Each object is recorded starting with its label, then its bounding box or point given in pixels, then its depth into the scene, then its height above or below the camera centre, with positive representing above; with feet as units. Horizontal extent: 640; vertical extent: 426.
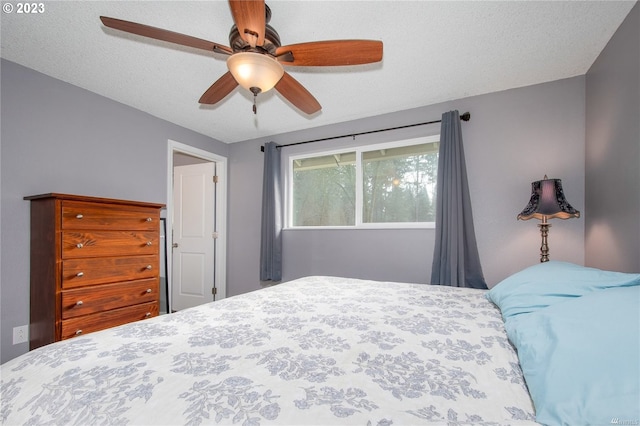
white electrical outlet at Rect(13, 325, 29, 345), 7.03 -3.09
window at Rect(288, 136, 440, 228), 10.02 +0.99
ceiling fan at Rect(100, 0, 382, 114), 4.42 +2.75
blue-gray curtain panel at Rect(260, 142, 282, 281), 11.98 -0.38
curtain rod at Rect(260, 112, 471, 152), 9.06 +2.99
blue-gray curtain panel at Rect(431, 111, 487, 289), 8.60 -0.29
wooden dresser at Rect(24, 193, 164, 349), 6.42 -1.36
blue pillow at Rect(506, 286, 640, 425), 1.87 -1.13
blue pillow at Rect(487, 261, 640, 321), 3.49 -0.99
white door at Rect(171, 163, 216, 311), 13.20 -1.27
